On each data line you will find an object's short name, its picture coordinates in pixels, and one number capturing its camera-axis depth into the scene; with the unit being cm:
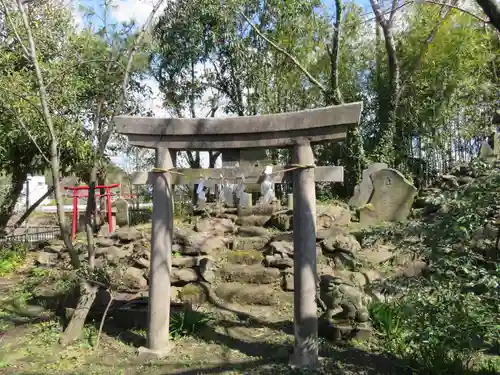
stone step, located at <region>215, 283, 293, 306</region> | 656
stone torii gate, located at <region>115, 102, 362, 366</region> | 427
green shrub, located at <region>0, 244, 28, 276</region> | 911
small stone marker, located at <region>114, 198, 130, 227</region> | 1331
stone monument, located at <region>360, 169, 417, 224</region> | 962
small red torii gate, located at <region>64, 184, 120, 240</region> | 1213
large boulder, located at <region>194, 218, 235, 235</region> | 929
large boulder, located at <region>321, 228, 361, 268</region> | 734
